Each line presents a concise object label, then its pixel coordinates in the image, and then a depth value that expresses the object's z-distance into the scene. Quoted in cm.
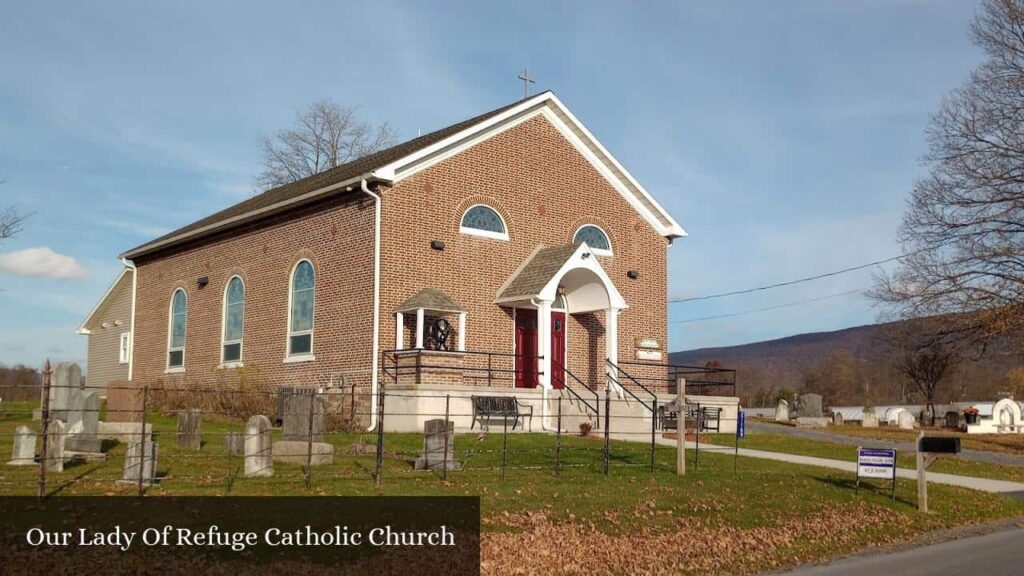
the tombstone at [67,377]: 1577
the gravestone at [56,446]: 1378
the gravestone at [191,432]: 1725
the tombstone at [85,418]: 1555
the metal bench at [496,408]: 2223
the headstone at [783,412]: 4474
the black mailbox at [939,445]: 1609
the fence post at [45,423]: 1113
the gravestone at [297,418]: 1634
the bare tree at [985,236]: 2955
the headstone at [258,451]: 1363
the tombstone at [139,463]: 1247
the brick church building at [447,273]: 2330
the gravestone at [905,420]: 4272
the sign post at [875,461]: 1672
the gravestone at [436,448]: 1495
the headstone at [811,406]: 4147
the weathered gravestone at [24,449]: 1398
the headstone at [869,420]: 4202
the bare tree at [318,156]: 5356
